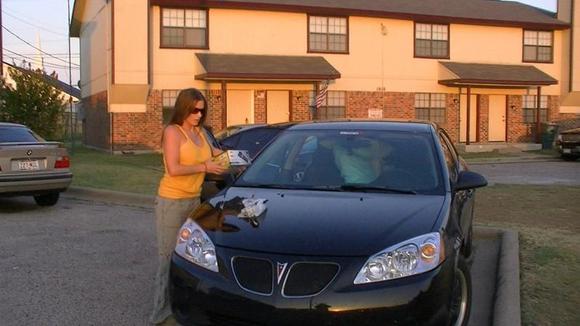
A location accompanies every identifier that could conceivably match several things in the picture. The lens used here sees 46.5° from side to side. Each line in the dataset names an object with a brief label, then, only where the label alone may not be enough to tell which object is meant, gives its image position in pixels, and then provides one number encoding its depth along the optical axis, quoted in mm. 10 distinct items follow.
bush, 20453
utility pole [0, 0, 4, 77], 25158
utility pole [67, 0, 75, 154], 23897
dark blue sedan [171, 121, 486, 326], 3736
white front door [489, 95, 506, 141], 30328
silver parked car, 10508
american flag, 25500
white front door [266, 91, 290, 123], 26672
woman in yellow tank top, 5020
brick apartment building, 24859
